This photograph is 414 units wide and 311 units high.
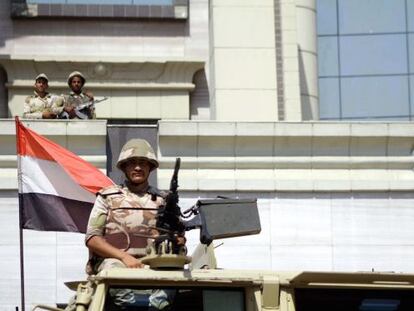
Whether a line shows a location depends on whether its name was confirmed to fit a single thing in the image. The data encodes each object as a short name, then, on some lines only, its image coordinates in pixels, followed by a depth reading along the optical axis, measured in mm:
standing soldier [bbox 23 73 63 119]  21691
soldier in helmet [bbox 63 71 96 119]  21861
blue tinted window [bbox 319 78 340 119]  29078
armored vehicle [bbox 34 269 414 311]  8969
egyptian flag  16281
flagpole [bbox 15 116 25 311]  13422
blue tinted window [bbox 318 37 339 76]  29188
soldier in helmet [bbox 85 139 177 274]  9938
